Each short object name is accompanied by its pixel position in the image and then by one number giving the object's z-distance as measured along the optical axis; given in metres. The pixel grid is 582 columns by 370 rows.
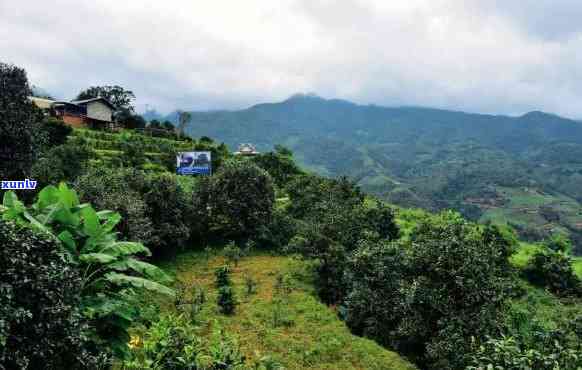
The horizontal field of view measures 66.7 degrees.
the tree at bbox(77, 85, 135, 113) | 82.38
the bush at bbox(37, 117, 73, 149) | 45.75
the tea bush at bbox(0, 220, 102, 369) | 6.36
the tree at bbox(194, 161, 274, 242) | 27.98
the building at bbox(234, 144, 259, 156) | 72.04
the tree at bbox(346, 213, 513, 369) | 13.54
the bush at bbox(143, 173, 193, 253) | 24.17
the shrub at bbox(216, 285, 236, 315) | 17.53
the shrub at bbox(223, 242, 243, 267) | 24.89
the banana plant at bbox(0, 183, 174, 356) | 8.53
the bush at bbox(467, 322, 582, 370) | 8.95
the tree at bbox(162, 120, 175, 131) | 70.73
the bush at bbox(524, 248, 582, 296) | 26.36
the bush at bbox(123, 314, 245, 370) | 8.76
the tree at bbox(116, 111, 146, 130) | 70.19
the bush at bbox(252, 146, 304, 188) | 48.75
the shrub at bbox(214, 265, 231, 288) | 20.59
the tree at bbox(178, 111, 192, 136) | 71.00
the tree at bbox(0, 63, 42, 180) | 17.58
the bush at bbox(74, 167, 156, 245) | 19.94
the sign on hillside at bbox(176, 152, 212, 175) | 44.77
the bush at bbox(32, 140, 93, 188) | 31.47
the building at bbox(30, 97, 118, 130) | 60.60
